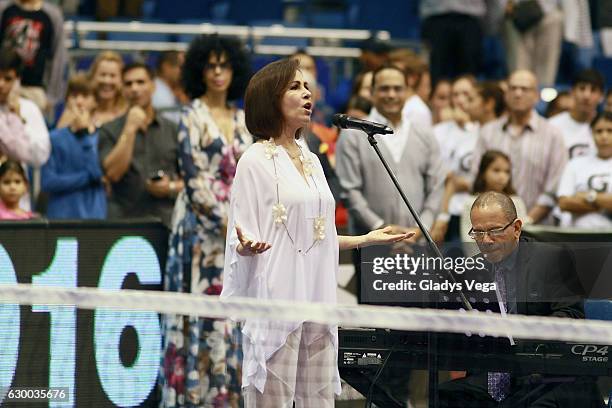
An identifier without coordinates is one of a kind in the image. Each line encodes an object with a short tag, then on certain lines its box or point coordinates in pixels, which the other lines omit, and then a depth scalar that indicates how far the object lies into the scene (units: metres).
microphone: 13.17
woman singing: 12.10
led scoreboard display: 14.60
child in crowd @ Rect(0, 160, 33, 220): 19.53
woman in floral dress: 16.18
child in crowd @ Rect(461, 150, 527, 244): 21.12
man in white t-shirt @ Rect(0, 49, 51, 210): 21.09
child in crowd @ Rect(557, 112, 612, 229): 21.73
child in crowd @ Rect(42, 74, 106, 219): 20.80
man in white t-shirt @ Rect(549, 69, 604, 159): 24.24
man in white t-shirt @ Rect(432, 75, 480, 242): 22.17
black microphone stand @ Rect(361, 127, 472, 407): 12.10
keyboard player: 12.02
